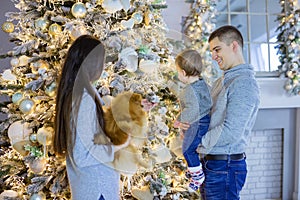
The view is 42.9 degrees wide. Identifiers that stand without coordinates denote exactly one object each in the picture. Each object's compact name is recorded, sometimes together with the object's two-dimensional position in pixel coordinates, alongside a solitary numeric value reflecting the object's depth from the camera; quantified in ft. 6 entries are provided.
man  5.66
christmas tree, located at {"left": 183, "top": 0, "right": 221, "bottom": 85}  10.03
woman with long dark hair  4.89
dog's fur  4.92
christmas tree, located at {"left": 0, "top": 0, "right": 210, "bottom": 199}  5.73
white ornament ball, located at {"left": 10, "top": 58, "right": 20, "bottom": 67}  6.75
